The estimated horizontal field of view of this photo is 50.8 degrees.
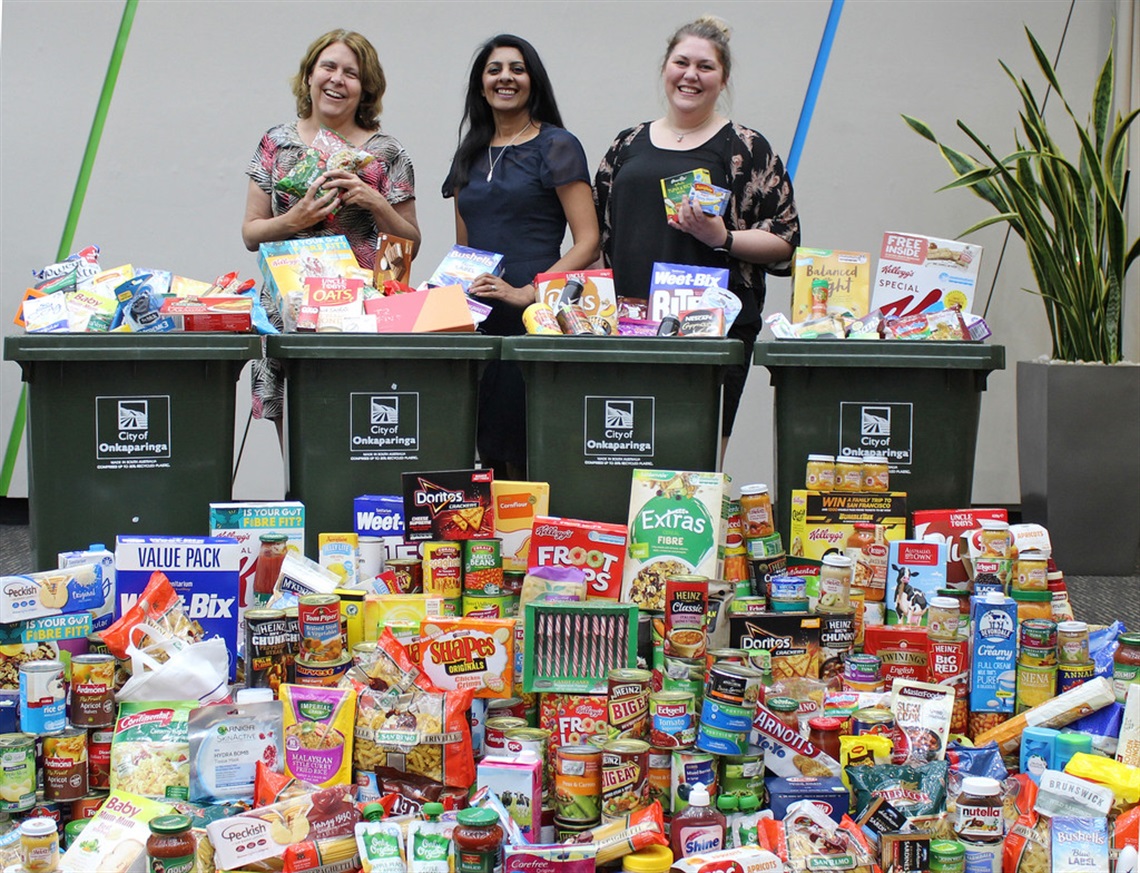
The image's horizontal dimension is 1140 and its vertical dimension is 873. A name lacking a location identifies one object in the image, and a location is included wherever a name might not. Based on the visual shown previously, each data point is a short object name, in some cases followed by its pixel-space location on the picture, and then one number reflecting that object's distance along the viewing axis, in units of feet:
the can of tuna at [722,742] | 7.29
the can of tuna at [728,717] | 7.31
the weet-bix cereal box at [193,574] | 8.52
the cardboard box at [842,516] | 9.98
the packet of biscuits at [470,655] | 7.91
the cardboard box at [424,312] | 10.53
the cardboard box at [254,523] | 9.25
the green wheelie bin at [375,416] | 10.45
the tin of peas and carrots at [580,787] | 7.11
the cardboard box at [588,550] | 9.15
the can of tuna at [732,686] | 7.35
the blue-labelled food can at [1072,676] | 8.36
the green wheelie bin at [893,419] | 10.63
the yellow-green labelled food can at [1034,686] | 8.32
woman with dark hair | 12.44
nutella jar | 6.64
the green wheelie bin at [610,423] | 10.44
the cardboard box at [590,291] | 10.81
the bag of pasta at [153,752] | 7.25
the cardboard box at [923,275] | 10.82
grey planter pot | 17.60
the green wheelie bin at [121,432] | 9.88
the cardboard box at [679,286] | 10.91
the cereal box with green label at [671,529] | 9.42
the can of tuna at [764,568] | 9.68
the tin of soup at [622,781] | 7.06
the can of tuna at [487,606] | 8.86
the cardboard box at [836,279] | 10.93
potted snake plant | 17.51
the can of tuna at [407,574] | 9.15
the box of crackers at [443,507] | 9.22
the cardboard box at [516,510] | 9.65
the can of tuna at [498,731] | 7.53
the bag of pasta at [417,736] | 7.34
